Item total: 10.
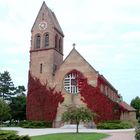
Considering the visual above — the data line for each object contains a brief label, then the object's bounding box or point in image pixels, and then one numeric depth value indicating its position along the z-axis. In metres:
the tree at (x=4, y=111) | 28.05
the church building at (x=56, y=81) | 26.64
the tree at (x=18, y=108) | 34.29
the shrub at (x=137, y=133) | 10.43
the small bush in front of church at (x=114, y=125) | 23.69
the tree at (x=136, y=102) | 49.59
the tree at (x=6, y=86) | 38.32
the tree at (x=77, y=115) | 18.37
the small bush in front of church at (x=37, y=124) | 26.66
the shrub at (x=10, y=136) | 7.85
